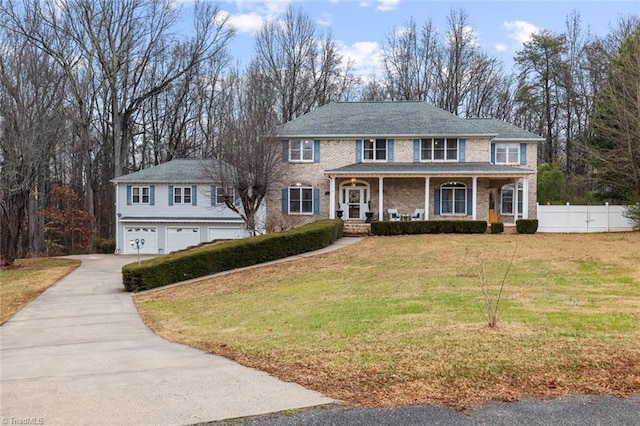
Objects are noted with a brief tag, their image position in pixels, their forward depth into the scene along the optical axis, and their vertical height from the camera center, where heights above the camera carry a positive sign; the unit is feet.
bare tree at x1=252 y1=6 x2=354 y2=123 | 131.34 +41.38
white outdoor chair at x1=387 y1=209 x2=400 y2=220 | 83.20 +0.31
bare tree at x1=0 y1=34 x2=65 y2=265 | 74.23 +14.96
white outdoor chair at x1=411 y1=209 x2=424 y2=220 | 83.20 +0.31
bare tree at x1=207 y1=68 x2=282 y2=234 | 71.97 +8.79
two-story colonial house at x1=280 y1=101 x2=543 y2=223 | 86.07 +9.71
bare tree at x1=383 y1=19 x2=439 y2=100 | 138.00 +45.24
